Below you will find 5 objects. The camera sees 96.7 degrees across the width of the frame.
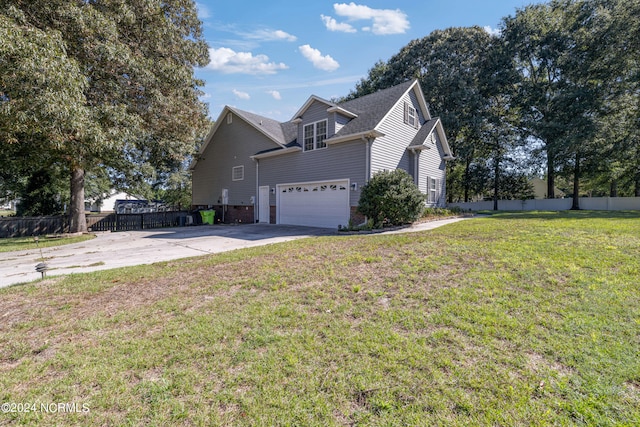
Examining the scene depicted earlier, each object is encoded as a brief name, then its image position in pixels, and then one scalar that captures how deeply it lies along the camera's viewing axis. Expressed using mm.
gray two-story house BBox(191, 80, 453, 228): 13055
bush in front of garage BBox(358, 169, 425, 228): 10898
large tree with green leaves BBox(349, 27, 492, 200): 23625
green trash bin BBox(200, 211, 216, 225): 19281
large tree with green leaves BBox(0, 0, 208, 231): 7090
